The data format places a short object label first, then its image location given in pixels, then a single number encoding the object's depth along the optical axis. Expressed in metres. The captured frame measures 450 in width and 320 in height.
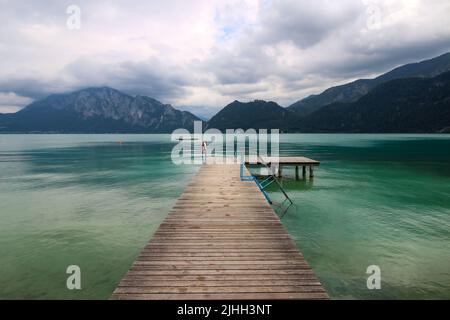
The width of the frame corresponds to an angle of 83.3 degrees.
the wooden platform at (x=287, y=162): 27.60
